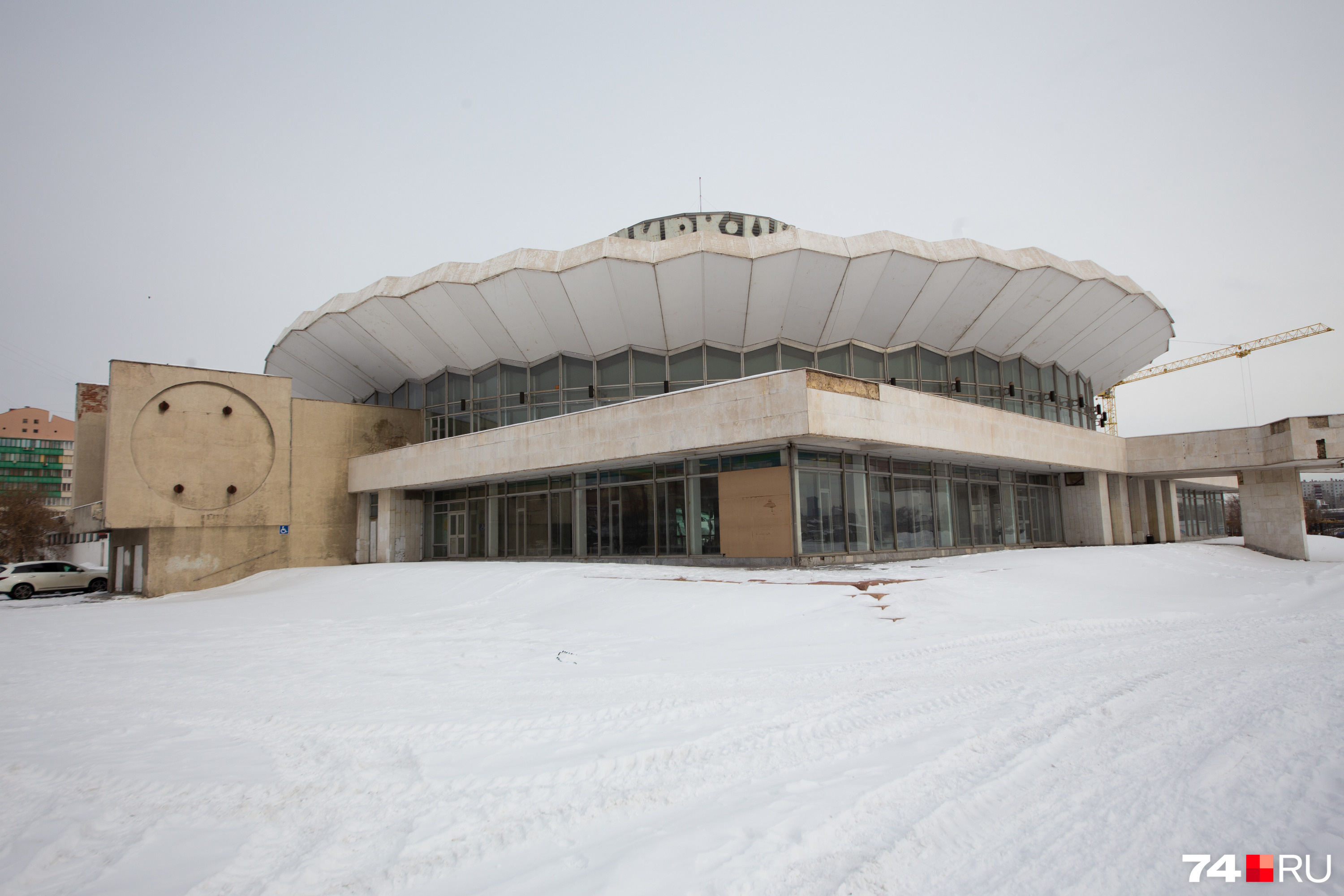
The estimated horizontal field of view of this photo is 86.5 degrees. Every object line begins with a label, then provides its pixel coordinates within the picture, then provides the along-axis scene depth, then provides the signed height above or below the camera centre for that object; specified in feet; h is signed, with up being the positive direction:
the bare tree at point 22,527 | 154.40 +0.90
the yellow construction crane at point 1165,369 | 298.15 +60.47
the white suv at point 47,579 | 94.27 -6.60
